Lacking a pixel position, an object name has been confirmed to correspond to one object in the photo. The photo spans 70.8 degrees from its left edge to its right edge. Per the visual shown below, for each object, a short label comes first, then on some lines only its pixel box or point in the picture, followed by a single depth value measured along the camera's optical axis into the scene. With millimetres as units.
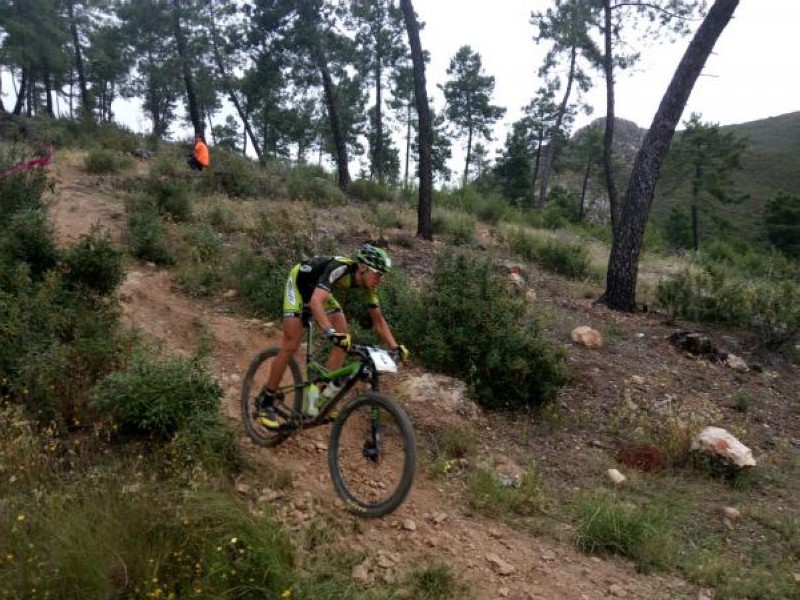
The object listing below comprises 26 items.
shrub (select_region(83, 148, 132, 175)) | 12508
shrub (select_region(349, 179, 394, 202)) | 17062
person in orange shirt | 12398
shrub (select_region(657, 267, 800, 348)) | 7723
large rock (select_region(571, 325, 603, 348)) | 7379
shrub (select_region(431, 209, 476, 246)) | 12520
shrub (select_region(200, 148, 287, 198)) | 13031
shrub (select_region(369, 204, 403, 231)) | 12484
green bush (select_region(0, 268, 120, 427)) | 4031
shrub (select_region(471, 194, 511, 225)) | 16484
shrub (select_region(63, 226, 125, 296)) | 5578
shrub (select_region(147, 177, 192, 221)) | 10055
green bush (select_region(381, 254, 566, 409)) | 5844
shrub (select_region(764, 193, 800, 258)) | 37031
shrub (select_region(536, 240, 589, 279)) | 11414
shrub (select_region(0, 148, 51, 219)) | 6941
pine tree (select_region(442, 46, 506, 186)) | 34812
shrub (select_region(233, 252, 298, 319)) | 7188
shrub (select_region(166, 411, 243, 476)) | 3656
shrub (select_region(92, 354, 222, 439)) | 3855
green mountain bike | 3604
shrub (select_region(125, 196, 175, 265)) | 8141
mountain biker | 3945
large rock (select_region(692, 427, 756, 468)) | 4898
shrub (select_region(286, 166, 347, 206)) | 14094
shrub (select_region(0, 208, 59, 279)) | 5598
